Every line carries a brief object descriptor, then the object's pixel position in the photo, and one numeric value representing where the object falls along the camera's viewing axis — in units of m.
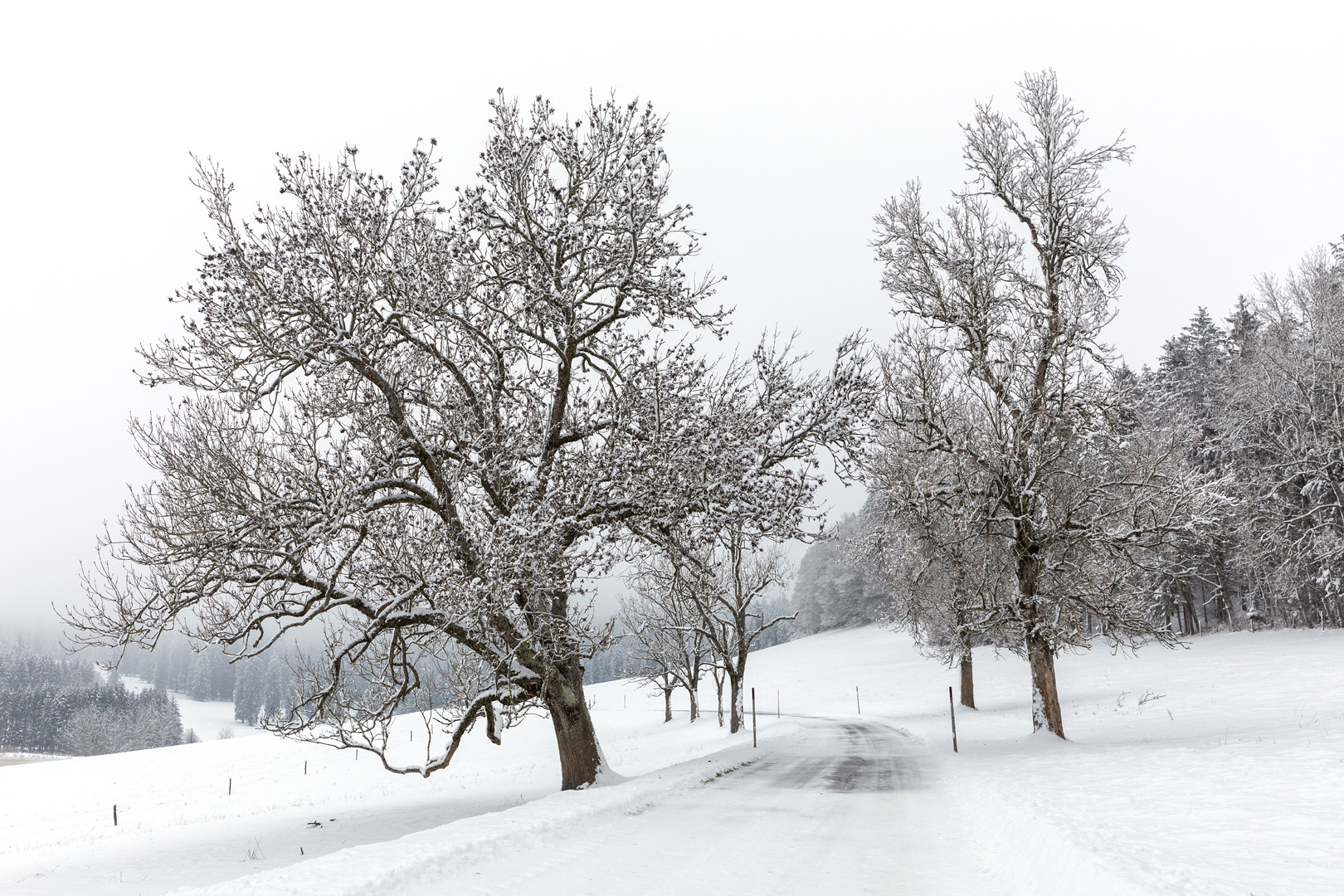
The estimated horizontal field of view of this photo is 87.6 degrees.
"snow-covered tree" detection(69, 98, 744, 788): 10.27
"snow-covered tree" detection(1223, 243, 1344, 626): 25.92
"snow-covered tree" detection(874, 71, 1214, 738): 15.23
